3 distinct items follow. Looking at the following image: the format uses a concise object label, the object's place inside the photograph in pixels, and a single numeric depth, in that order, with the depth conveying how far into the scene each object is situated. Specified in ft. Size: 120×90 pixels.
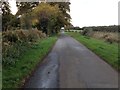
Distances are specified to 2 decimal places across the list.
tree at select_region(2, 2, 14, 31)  72.94
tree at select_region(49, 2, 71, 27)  95.08
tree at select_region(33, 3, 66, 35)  75.10
